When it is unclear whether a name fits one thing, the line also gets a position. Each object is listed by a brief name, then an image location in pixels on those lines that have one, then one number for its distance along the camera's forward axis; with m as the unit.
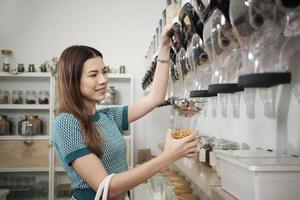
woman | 1.03
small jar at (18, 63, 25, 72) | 3.21
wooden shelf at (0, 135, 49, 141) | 3.08
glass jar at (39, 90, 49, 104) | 3.28
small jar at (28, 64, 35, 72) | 3.28
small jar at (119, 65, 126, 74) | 3.36
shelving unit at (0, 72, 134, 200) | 3.08
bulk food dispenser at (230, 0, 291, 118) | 0.49
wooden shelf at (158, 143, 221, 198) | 1.06
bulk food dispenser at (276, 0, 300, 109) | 0.48
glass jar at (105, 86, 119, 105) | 3.24
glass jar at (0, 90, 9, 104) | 3.24
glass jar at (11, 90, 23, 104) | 3.29
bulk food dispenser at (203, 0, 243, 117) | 0.65
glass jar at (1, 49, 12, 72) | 3.24
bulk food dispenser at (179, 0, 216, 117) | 0.83
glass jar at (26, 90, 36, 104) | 3.31
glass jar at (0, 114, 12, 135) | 3.16
